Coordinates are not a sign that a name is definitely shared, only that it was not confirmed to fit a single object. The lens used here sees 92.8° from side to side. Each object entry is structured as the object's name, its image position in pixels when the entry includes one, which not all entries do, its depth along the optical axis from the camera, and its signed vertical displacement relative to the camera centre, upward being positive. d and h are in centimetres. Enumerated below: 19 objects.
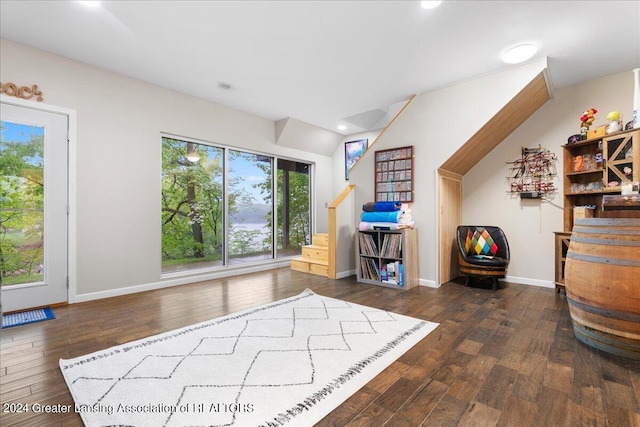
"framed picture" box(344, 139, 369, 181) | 625 +134
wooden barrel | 192 -46
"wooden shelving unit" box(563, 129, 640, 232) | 307 +51
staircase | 491 -74
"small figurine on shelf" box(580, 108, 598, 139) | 354 +110
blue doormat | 275 -96
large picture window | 437 +15
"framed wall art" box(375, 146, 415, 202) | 426 +59
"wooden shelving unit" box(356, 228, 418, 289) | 391 -58
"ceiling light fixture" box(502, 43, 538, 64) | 303 +166
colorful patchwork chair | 375 -50
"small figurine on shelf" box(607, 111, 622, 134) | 324 +100
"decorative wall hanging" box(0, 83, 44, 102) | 299 +126
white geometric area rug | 153 -97
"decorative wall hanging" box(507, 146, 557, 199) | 395 +55
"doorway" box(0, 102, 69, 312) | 304 +10
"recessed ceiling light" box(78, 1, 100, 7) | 246 +173
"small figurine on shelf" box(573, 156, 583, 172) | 371 +63
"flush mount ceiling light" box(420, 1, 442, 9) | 243 +170
